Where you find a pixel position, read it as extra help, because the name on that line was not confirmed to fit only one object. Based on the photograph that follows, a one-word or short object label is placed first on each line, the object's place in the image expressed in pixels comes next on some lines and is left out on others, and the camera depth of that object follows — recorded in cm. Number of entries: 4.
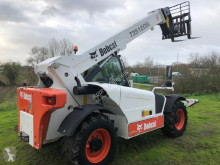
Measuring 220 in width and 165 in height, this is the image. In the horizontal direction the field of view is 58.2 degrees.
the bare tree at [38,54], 2377
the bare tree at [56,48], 2142
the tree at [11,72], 2730
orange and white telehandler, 336
